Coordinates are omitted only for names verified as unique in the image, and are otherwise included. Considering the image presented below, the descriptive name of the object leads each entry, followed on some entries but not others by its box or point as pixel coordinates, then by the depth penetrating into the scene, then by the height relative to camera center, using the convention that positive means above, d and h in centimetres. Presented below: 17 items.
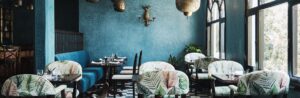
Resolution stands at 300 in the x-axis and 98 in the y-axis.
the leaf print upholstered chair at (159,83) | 305 -40
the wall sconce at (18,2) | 851 +135
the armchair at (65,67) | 470 -35
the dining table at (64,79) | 390 -46
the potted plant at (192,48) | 859 -8
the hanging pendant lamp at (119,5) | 788 +115
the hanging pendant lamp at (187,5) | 423 +61
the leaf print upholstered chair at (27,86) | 324 -46
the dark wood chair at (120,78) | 643 -74
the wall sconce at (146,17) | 881 +91
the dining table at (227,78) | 388 -47
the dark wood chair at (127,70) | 733 -67
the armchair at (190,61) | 695 -41
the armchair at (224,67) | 495 -39
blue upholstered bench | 600 -63
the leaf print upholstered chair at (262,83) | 325 -45
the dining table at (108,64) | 668 -43
